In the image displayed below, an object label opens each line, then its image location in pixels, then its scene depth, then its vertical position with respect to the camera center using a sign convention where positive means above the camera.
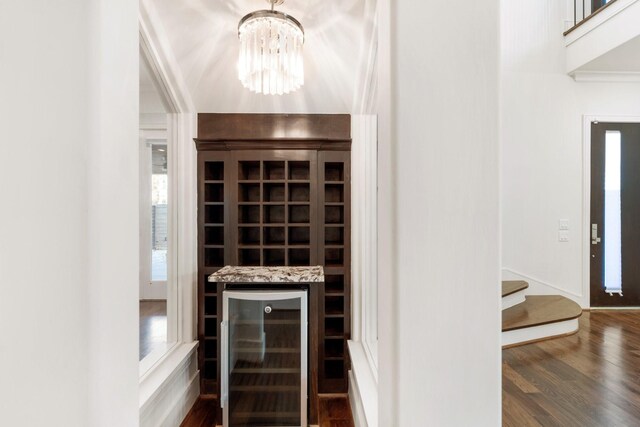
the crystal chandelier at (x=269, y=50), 1.57 +0.82
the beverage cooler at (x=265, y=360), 1.97 -0.97
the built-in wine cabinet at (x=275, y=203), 2.41 +0.05
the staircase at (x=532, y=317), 2.59 -0.98
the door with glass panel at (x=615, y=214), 3.57 -0.06
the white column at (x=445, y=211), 0.66 +0.00
